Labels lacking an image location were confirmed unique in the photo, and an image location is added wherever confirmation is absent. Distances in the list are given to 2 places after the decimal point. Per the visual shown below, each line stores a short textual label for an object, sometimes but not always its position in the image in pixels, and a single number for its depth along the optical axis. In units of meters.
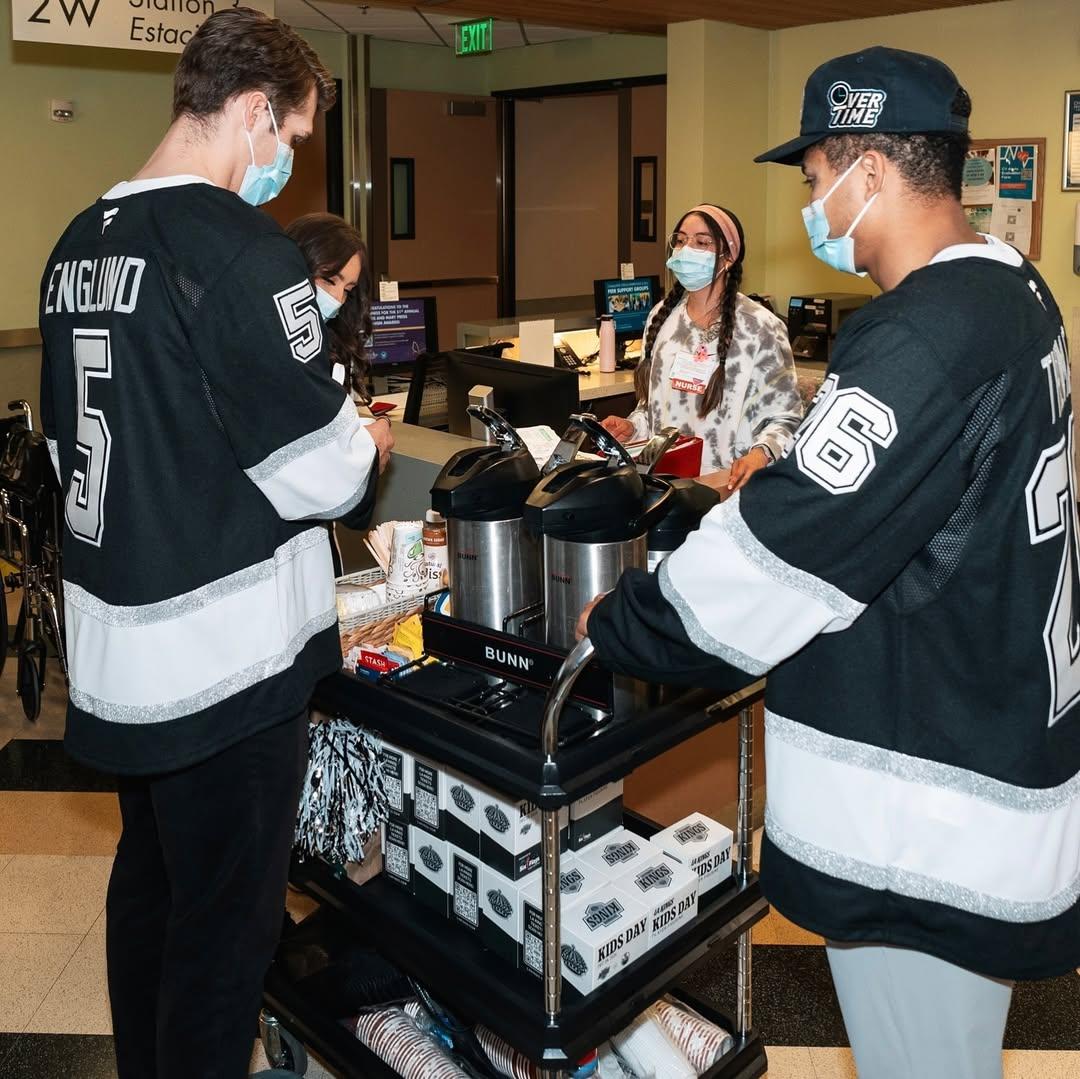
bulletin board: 6.06
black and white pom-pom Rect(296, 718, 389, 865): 2.02
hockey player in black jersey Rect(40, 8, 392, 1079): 1.54
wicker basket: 2.01
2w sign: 4.65
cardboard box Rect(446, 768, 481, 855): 1.90
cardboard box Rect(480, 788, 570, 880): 1.84
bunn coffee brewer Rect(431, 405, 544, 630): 1.82
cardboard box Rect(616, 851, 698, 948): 1.84
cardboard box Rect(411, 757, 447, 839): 1.96
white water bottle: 6.04
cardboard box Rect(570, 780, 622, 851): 1.92
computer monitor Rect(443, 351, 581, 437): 3.38
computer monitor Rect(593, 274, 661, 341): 6.43
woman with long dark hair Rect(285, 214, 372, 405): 2.92
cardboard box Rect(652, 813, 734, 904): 1.94
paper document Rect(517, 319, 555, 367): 5.46
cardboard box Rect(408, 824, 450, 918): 1.97
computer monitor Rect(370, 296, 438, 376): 5.91
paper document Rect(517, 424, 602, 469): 2.55
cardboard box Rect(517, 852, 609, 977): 1.78
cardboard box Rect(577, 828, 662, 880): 1.89
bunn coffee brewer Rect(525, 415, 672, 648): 1.65
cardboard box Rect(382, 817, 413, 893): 2.04
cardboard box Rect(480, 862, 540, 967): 1.82
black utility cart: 1.60
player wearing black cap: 1.24
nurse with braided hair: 3.32
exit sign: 6.98
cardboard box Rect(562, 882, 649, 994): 1.75
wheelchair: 3.83
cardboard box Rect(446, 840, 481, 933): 1.90
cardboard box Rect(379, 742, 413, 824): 2.03
